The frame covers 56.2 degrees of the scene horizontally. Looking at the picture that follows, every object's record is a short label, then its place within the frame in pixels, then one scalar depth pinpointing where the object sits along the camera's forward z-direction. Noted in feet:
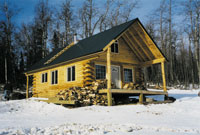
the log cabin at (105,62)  43.32
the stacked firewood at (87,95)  38.60
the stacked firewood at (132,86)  46.47
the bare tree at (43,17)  97.01
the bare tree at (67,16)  101.78
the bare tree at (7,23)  87.04
